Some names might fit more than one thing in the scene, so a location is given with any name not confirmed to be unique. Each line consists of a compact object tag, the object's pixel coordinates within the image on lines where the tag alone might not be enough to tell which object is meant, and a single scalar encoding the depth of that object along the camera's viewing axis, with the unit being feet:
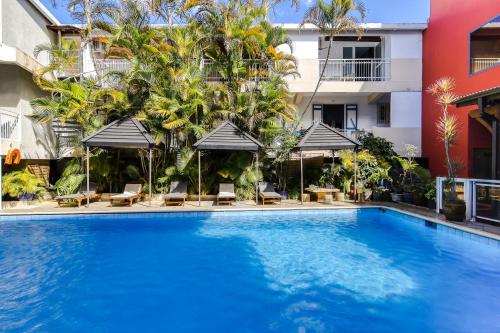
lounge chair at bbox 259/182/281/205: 38.78
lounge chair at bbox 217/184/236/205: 38.65
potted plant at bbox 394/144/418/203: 40.52
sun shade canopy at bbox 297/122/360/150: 39.45
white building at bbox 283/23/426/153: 52.21
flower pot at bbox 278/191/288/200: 44.93
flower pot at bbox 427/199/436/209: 34.08
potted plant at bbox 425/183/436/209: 33.91
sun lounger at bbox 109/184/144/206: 37.79
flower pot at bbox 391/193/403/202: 40.96
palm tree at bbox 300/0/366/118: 42.65
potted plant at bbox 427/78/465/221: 27.61
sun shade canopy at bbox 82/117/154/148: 36.76
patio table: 41.73
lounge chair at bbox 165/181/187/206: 38.14
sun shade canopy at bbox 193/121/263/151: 37.76
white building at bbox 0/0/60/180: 39.42
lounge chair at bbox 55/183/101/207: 36.59
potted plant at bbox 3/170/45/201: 37.99
